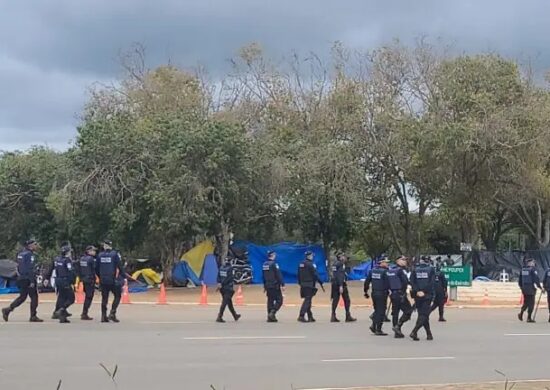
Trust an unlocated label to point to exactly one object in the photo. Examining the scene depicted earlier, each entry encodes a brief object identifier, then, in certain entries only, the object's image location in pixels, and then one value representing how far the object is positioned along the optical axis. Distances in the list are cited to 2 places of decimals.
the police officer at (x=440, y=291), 20.23
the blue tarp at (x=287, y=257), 38.44
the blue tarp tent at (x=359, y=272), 48.09
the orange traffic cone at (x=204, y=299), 27.48
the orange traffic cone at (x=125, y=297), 27.74
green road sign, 30.72
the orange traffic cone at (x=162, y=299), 27.74
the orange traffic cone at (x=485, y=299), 30.79
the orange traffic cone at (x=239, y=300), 28.47
